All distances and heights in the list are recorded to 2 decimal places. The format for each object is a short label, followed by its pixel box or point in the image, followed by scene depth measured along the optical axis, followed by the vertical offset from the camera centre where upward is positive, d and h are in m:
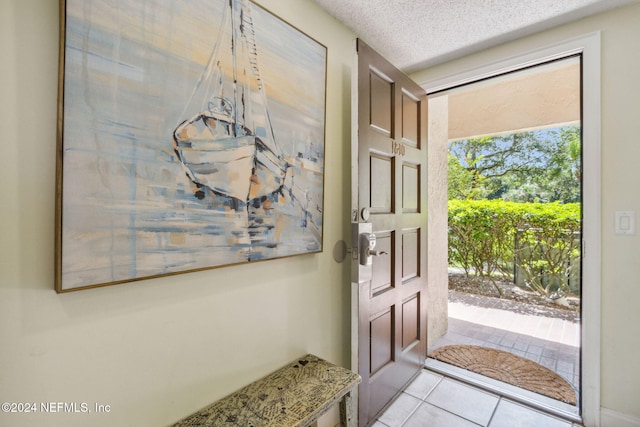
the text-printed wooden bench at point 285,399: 1.04 -0.73
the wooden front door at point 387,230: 1.58 -0.09
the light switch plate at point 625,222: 1.56 -0.02
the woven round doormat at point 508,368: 2.02 -1.19
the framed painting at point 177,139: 0.81 +0.26
